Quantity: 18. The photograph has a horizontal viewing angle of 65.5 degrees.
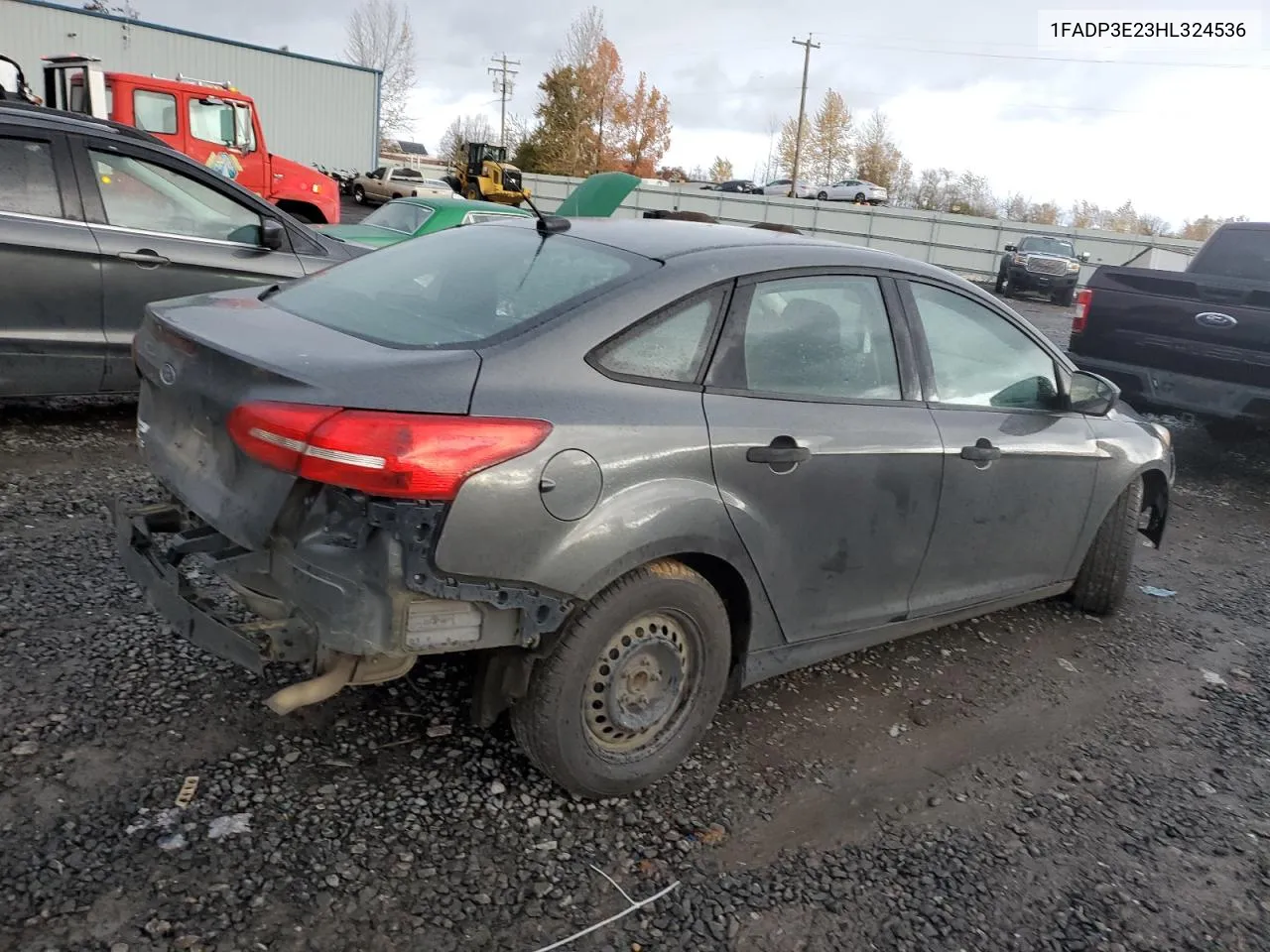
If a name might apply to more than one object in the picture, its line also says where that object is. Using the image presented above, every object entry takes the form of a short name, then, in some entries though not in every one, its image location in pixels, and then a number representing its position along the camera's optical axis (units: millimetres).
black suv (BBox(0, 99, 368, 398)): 5176
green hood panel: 6672
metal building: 22984
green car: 9734
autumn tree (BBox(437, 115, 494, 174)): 82962
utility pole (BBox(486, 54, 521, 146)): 80812
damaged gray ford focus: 2369
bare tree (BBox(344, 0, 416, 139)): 57062
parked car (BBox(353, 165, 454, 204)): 31938
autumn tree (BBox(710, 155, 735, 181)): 79625
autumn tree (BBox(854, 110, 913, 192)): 70500
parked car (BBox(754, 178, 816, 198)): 56562
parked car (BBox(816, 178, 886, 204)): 51125
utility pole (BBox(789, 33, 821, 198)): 55031
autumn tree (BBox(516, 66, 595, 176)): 55219
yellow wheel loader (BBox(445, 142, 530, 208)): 33125
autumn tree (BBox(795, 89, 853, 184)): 68250
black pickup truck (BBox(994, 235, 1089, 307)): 24609
